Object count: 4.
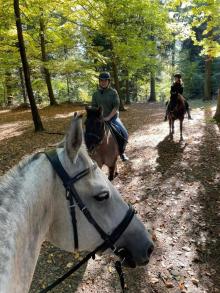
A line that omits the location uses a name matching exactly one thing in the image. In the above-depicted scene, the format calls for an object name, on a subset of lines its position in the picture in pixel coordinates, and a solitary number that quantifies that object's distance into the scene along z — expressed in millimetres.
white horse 1390
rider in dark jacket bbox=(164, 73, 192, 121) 9159
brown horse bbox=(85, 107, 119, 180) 4629
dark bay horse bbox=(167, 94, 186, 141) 9252
